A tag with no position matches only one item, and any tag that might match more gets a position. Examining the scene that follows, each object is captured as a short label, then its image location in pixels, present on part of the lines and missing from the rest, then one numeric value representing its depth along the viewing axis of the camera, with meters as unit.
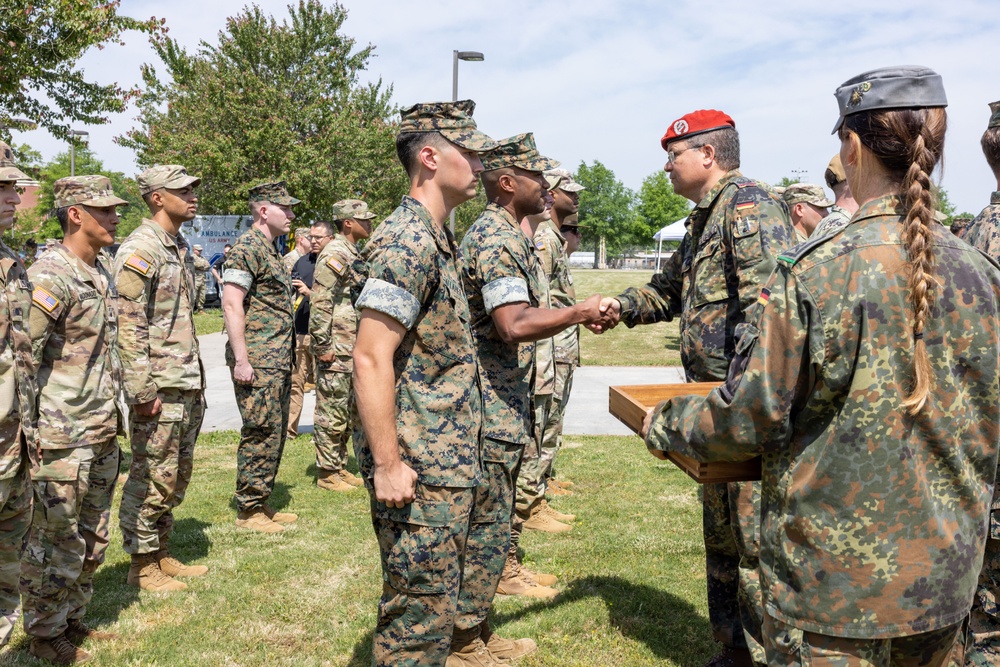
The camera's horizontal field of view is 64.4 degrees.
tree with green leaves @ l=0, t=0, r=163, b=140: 9.85
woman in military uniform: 1.98
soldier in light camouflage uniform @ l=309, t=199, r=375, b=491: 7.91
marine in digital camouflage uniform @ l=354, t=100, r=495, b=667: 2.90
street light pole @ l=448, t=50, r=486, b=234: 17.80
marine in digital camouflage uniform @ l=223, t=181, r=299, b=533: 6.41
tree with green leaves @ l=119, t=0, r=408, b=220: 21.83
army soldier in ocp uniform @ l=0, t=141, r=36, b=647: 3.38
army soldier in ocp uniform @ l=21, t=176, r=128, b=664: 4.13
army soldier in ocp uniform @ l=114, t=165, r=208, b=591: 5.00
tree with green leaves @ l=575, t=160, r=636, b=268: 79.62
